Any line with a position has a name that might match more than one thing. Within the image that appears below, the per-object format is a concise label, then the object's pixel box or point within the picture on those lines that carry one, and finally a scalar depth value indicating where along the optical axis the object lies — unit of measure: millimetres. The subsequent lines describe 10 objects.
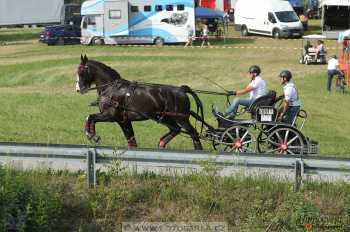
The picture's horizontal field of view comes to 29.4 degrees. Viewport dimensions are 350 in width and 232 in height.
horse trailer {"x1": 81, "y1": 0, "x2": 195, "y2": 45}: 45125
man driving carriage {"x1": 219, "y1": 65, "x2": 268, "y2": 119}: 12273
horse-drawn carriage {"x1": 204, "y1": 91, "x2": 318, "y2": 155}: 11641
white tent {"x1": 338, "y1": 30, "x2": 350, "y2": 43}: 39709
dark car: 46906
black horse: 11945
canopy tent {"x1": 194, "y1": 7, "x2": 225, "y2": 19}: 48344
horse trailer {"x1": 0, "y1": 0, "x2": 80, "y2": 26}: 59484
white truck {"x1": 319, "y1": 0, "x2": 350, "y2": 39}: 47500
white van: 47344
